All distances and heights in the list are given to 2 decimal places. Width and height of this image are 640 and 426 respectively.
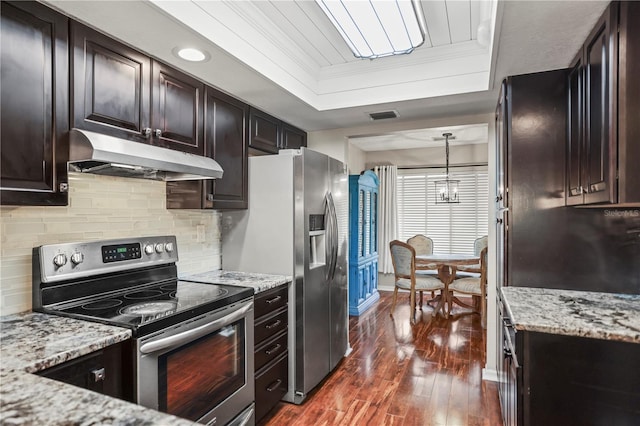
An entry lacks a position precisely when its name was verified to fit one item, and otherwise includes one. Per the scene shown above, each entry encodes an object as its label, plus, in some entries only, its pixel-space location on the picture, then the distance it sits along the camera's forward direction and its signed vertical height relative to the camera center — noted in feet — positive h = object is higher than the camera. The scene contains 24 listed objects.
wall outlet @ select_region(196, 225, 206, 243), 8.93 -0.46
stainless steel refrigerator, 8.59 -0.67
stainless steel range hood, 5.10 +0.86
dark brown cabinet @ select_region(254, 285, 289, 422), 7.56 -2.87
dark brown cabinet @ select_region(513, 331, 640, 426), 4.92 -2.27
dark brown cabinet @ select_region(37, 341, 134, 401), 4.04 -1.83
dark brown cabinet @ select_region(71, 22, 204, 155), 5.43 +2.03
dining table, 15.48 -2.13
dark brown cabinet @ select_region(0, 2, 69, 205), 4.51 +1.44
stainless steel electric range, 5.11 -1.50
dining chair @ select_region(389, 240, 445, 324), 15.49 -2.72
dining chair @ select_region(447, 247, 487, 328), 14.32 -3.01
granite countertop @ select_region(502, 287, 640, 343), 4.65 -1.43
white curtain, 20.84 +0.02
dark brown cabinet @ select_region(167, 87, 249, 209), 7.90 +1.28
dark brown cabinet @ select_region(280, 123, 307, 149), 11.04 +2.44
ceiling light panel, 6.45 +3.60
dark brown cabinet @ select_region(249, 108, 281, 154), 9.50 +2.26
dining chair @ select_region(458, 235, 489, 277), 16.53 -1.82
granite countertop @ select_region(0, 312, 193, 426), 2.48 -1.39
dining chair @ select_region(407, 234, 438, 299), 19.17 -1.51
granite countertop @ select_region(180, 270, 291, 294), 7.72 -1.43
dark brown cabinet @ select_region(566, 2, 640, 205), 4.42 +1.38
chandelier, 17.24 +1.14
